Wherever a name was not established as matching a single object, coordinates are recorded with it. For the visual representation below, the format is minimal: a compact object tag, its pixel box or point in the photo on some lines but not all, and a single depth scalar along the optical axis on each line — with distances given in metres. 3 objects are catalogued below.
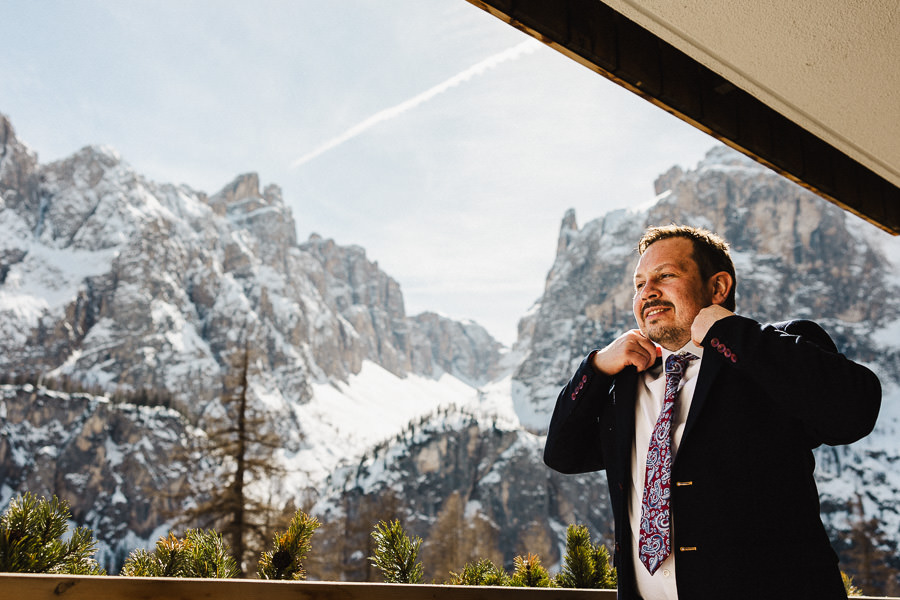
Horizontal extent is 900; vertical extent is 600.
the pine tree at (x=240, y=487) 11.52
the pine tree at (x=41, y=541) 1.66
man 1.19
